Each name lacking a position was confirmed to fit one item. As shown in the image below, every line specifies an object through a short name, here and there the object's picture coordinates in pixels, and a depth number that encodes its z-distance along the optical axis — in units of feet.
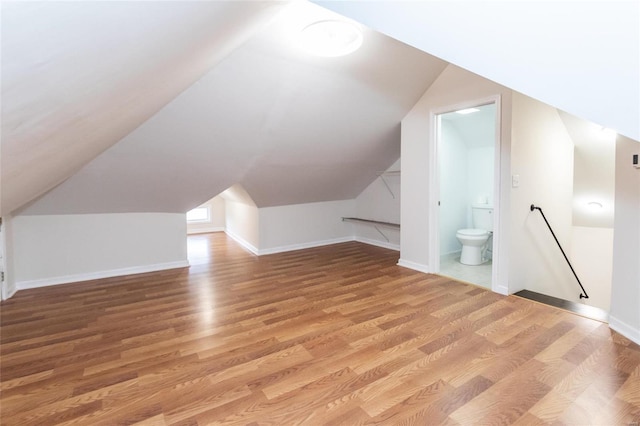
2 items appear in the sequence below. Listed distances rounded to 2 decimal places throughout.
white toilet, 13.33
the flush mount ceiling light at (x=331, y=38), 7.04
